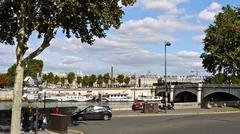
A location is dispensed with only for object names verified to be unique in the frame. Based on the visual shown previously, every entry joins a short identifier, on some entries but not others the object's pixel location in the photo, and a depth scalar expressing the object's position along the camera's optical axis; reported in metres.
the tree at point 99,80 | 122.58
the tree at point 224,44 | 50.55
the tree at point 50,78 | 120.31
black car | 31.71
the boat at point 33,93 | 17.36
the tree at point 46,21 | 16.08
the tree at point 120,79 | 126.75
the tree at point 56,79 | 123.46
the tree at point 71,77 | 123.06
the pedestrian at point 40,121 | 22.67
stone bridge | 68.47
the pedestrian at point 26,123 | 21.90
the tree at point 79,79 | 124.40
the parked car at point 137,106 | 45.01
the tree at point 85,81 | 123.84
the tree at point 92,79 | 122.34
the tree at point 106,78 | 122.58
